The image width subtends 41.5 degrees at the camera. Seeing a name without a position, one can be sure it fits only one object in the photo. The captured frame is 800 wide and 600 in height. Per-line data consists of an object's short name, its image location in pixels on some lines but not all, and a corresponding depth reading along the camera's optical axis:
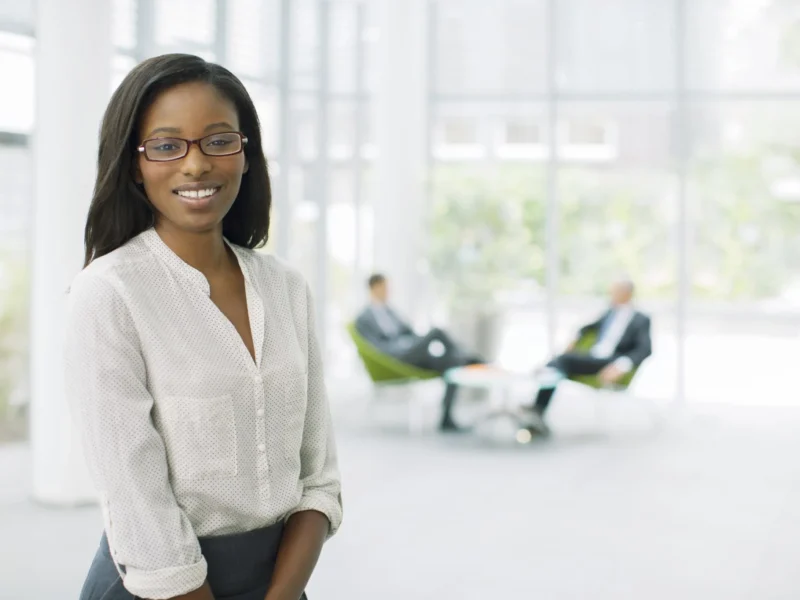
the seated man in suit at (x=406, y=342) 9.04
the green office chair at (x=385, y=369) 9.05
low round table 8.41
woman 1.35
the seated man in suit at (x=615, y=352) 8.91
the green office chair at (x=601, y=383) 8.87
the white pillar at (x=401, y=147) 11.74
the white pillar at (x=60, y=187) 6.00
